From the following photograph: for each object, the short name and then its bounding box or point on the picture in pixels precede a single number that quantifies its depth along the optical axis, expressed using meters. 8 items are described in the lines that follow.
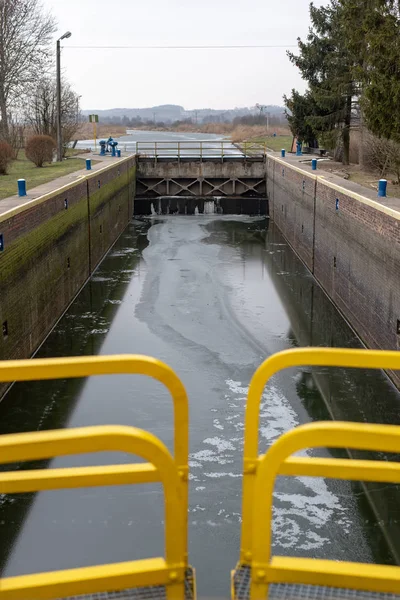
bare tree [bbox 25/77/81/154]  35.56
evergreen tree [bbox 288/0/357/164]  25.33
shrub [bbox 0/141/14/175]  20.70
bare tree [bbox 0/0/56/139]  30.84
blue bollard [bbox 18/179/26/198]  13.73
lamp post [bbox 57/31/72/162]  24.70
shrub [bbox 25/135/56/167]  24.36
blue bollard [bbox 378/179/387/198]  14.27
